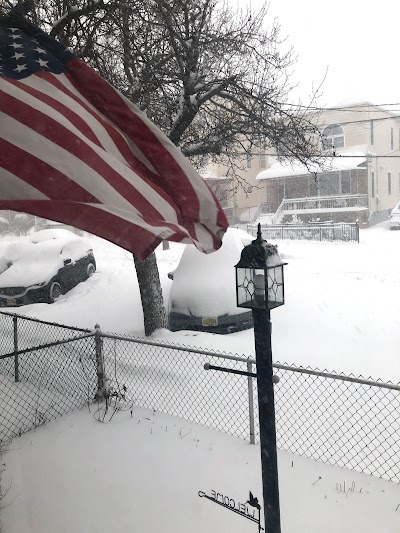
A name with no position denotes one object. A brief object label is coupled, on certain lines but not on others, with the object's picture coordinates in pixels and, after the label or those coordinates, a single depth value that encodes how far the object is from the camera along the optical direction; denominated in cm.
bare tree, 744
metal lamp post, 270
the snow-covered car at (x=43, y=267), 1181
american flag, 193
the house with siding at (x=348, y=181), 3119
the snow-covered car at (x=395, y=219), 2872
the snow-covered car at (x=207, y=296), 793
